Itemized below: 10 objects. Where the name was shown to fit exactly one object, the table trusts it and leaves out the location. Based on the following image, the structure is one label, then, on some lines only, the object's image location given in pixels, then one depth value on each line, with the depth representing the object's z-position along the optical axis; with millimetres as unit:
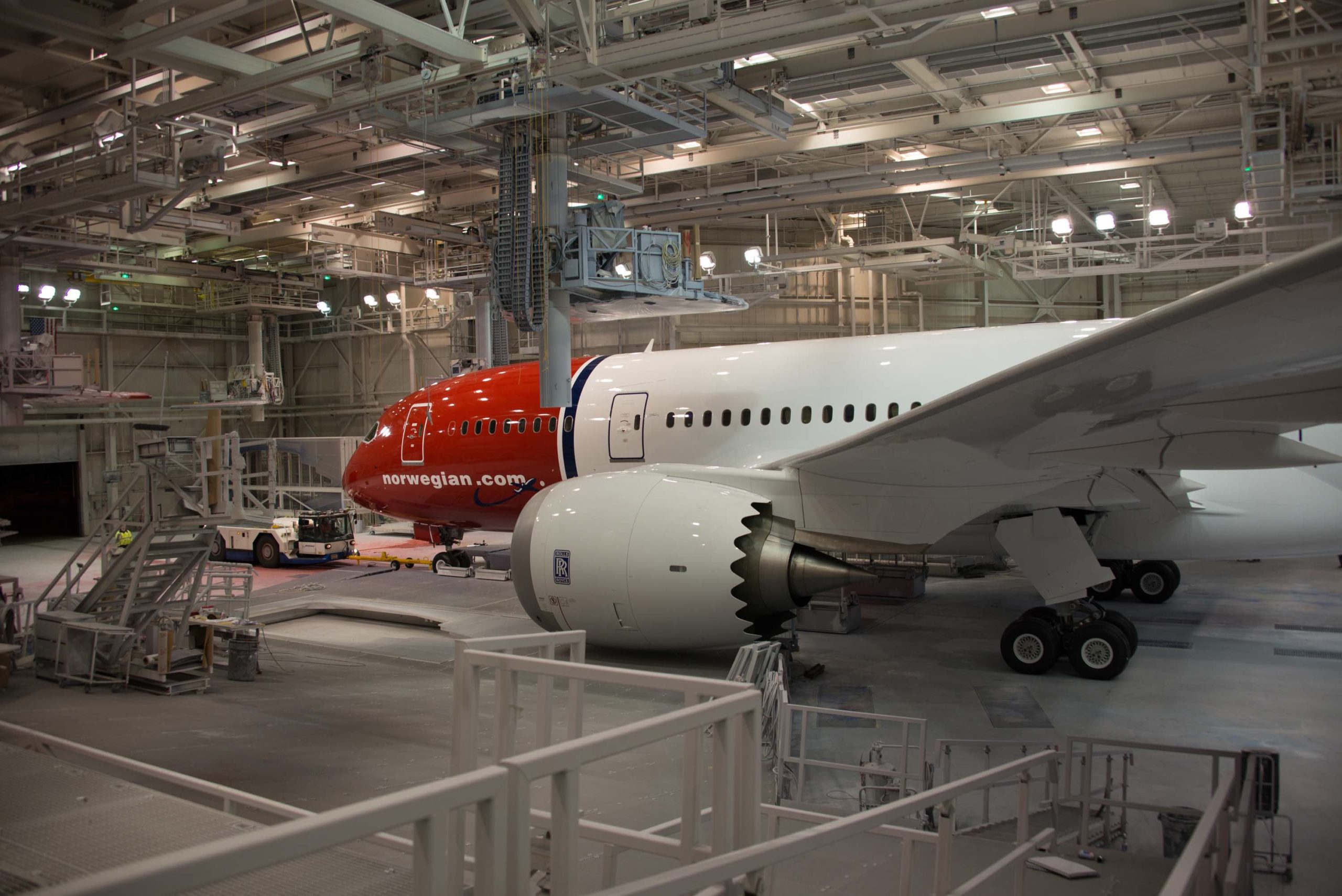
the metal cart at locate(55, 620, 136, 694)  10047
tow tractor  20750
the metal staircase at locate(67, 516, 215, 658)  10305
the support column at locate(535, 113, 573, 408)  12203
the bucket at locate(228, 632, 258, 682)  10305
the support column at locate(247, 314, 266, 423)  31766
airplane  6004
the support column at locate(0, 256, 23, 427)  17641
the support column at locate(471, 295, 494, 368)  23688
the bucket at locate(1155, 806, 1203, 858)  5738
